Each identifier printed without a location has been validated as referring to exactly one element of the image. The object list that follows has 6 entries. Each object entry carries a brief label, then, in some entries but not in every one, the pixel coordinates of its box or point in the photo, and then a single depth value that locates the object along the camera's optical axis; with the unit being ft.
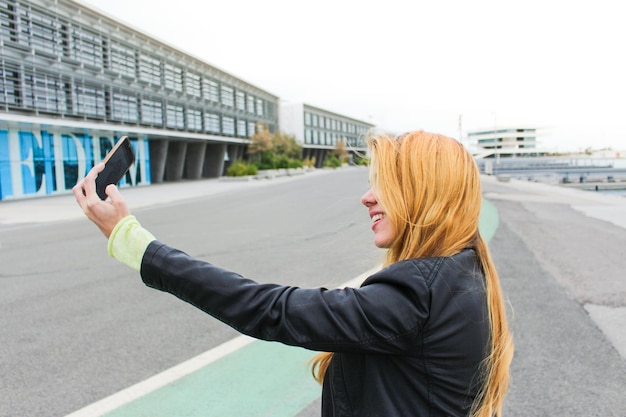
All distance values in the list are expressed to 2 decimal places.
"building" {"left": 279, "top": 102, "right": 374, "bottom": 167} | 251.80
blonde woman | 3.79
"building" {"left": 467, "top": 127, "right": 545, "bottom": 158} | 412.98
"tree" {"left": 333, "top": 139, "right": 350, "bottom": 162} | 302.66
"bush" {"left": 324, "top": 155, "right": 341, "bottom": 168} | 286.70
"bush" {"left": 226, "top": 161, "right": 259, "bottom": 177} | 138.31
